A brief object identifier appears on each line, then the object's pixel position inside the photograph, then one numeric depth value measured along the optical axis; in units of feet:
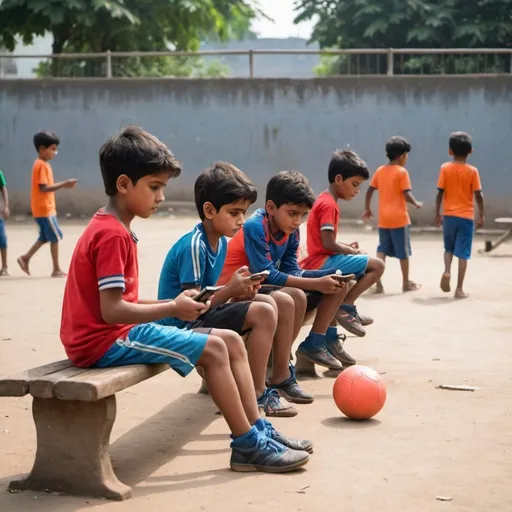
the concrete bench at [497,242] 47.80
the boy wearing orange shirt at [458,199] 36.27
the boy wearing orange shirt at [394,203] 37.50
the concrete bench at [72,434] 13.88
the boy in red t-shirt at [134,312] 14.20
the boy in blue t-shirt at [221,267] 17.22
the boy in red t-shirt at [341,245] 23.40
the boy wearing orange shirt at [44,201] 39.29
